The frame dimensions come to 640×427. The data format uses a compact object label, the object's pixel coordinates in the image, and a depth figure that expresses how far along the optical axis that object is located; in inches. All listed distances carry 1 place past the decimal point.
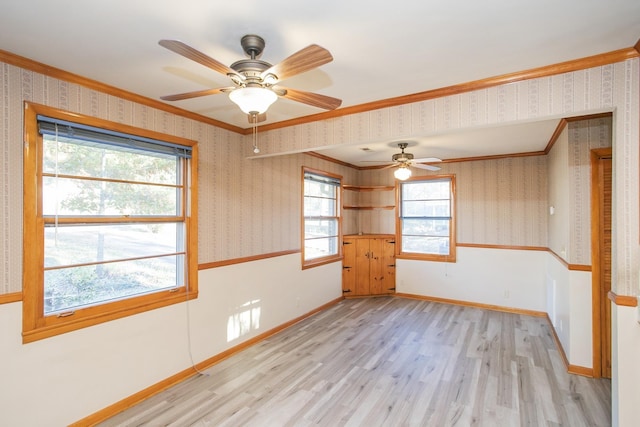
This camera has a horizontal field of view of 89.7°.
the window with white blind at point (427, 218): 224.7
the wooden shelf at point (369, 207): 247.3
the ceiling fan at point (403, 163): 176.1
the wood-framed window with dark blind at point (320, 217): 199.8
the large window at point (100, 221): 87.7
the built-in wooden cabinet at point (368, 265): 232.1
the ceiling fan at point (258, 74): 56.7
